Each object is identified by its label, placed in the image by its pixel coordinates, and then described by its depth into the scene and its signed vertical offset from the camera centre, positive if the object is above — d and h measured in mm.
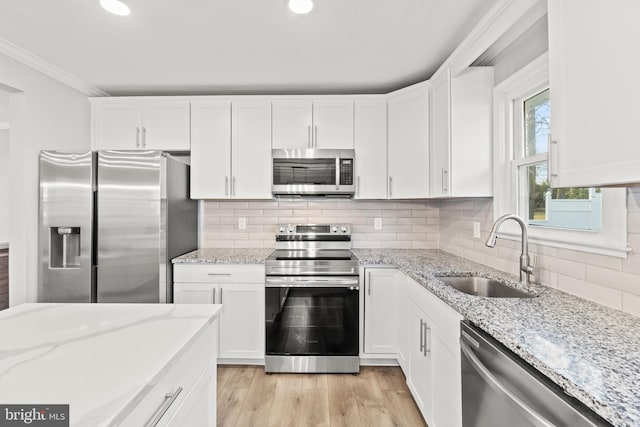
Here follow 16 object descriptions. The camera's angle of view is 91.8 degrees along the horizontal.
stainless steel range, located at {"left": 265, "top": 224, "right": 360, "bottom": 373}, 2449 -793
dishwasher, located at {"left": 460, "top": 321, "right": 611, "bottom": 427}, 782 -527
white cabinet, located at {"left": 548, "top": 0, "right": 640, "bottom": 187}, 844 +381
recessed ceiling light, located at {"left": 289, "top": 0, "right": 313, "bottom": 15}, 1694 +1170
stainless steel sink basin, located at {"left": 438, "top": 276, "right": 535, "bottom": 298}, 1787 -425
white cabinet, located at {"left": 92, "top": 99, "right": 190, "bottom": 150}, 2863 +842
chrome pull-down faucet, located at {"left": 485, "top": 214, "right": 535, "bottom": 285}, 1624 -193
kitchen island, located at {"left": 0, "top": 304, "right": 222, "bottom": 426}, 657 -377
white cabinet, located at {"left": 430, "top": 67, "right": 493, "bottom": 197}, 2182 +601
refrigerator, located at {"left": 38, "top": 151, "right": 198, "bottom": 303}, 2350 -56
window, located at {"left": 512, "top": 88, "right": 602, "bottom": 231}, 1536 +182
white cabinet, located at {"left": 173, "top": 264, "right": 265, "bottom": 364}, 2523 -669
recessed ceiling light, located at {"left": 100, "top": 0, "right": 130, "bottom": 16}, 1709 +1179
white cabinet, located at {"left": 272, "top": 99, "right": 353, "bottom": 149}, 2846 +875
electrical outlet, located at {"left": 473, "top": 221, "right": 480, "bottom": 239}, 2366 -105
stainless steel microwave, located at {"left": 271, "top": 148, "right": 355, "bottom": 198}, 2727 +406
